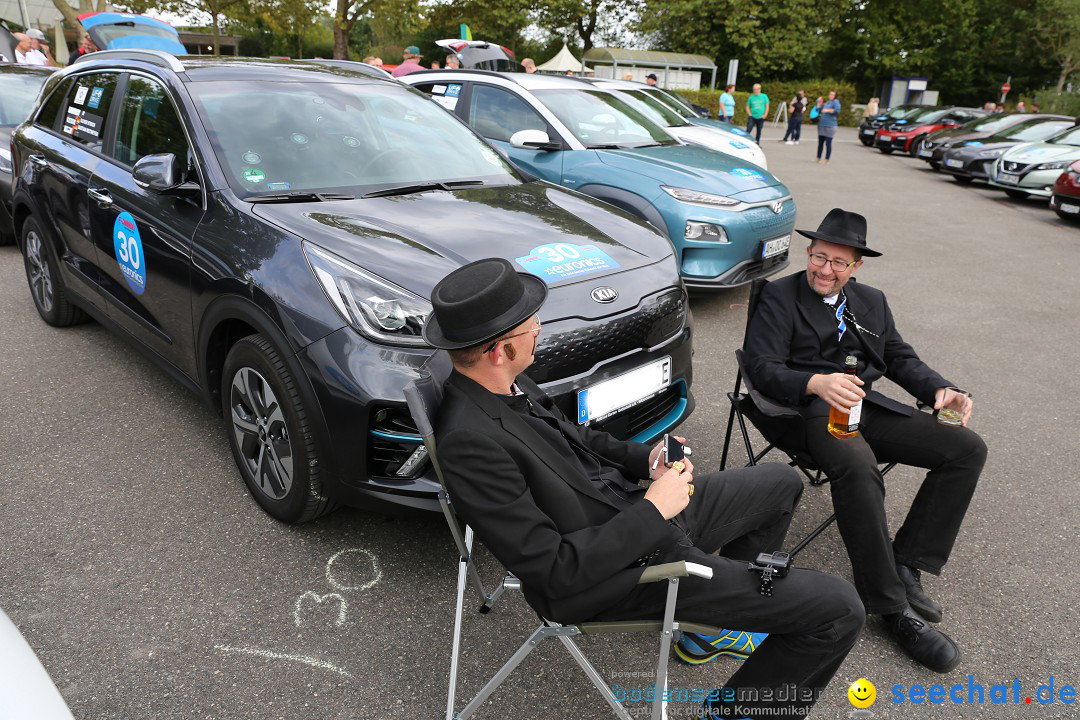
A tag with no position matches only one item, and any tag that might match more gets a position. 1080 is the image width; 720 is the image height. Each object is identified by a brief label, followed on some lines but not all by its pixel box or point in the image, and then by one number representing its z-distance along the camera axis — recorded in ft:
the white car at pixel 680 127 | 29.87
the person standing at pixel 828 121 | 58.65
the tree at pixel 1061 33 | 119.44
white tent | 111.96
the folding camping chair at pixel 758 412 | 9.77
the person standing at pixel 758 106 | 66.49
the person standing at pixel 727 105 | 66.29
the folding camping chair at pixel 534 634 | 6.31
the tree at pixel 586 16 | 151.33
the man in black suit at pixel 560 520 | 6.18
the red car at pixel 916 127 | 73.05
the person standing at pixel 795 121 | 78.43
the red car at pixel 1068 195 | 37.32
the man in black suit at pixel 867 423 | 8.70
